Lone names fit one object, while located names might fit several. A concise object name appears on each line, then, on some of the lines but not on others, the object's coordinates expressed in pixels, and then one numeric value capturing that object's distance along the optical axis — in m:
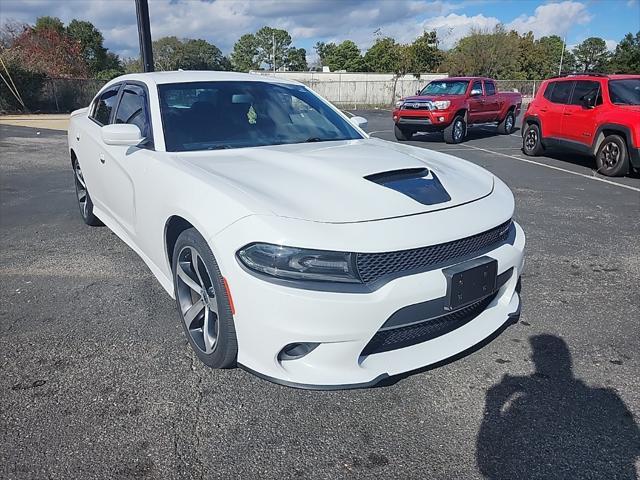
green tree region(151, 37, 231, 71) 77.80
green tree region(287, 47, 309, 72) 121.53
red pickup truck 14.02
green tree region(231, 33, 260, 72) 116.81
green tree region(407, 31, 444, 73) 39.84
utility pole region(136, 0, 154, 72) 10.07
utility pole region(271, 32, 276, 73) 112.25
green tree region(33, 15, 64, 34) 57.08
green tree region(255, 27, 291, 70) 121.38
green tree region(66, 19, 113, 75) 64.06
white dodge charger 2.23
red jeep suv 8.64
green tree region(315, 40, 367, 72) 93.46
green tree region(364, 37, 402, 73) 41.38
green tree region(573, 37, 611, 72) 110.25
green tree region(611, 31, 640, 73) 57.41
